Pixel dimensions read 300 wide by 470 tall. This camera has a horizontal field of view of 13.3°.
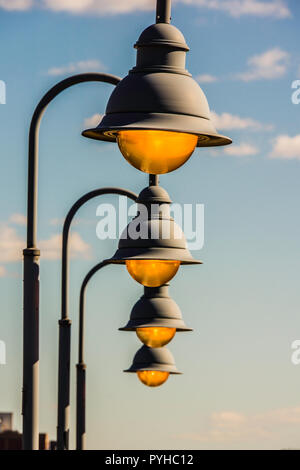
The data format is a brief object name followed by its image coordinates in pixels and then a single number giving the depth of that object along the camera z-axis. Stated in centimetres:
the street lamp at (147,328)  1467
